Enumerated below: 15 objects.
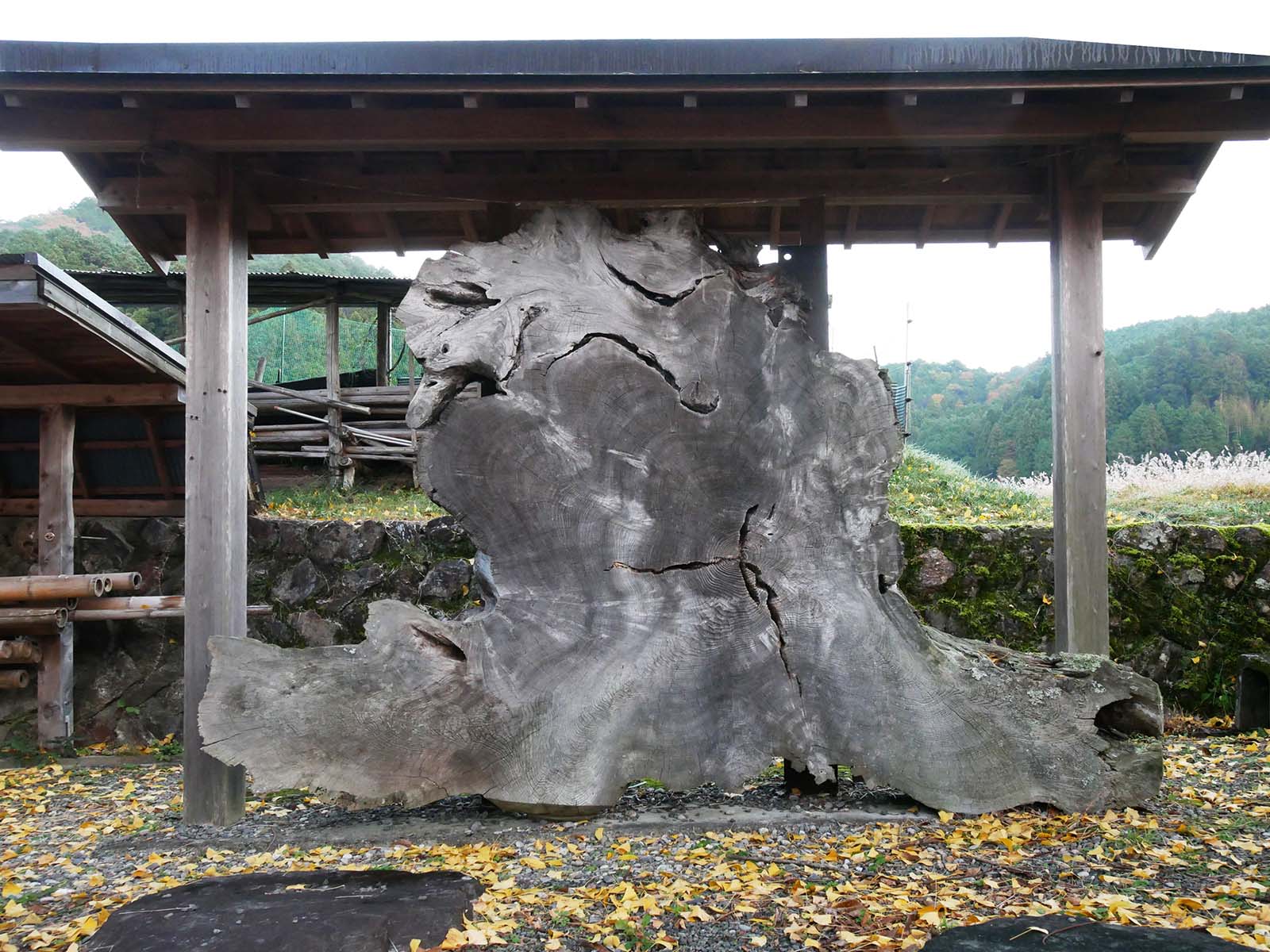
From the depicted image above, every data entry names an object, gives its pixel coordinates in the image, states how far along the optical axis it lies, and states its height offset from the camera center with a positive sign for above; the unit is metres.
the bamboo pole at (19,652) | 5.68 -1.01
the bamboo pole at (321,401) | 11.56 +1.21
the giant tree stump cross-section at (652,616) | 3.57 -0.52
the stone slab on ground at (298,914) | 2.50 -1.27
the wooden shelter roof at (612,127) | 3.52 +1.60
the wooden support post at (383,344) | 12.91 +2.20
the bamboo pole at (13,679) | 5.79 -1.20
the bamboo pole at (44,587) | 5.63 -0.59
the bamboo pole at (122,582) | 5.84 -0.58
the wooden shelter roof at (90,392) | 4.91 +0.69
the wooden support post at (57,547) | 5.81 -0.35
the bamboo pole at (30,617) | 5.64 -0.78
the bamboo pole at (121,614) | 5.83 -0.79
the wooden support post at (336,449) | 11.66 +0.57
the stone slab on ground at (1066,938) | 2.27 -1.20
